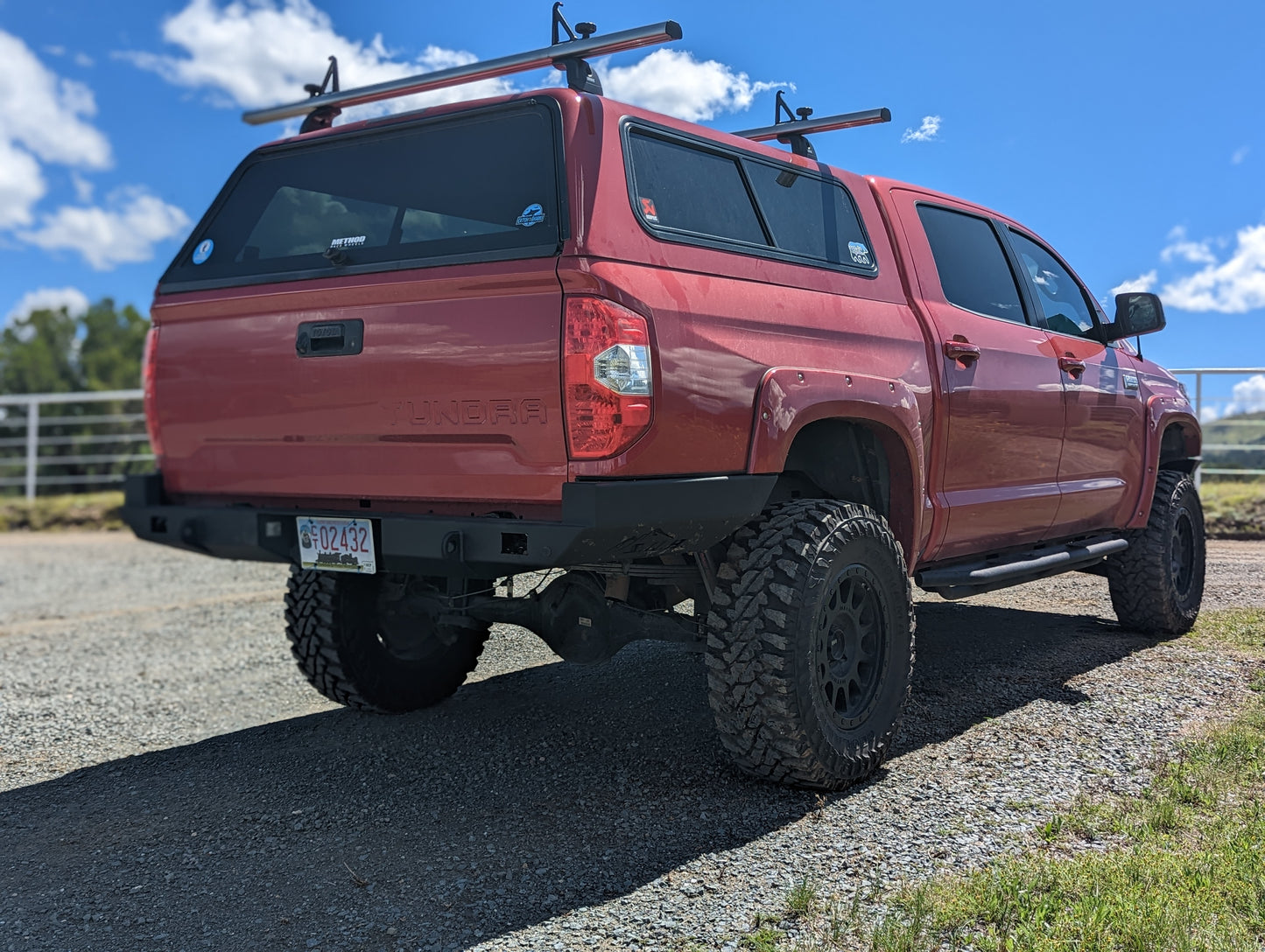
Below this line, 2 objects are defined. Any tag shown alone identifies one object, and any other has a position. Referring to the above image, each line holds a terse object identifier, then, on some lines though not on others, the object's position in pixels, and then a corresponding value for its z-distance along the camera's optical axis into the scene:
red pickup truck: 3.20
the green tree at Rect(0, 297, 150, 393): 68.56
